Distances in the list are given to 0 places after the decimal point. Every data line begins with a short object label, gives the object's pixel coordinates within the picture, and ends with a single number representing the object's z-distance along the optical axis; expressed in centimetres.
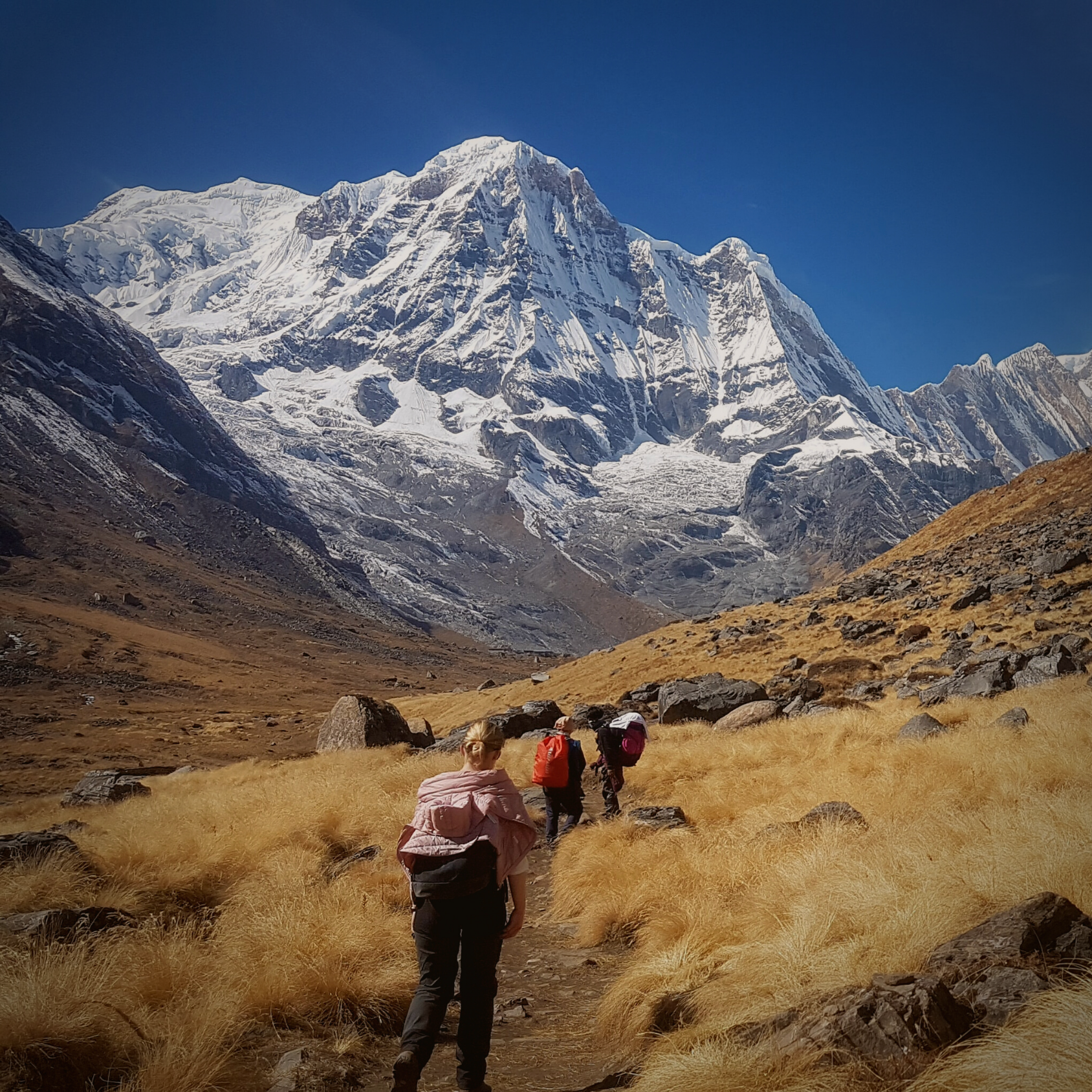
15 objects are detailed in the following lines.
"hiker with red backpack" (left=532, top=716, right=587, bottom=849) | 1096
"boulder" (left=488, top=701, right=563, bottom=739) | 2569
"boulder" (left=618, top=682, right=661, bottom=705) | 3030
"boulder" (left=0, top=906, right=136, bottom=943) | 595
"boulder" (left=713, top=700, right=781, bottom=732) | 1962
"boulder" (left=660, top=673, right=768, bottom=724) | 2284
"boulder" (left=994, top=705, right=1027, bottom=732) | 1125
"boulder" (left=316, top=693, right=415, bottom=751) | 2444
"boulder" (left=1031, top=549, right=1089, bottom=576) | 2717
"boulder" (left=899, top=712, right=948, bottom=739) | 1223
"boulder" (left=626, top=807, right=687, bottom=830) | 1009
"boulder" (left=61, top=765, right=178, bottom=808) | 1684
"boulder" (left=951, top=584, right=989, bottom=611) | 2795
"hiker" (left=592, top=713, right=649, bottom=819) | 1195
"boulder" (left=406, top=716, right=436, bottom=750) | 2624
